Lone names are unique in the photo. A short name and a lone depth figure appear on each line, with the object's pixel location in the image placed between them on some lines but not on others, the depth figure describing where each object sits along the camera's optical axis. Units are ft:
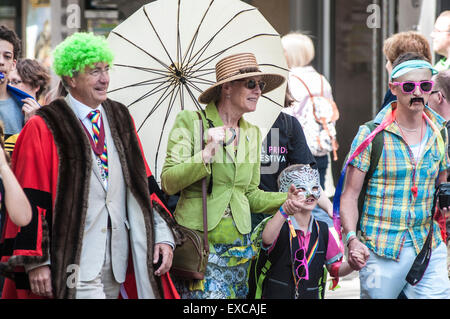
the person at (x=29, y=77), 42.37
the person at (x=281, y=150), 38.14
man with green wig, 28.19
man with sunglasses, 32.45
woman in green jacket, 31.48
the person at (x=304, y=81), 50.11
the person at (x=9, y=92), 35.24
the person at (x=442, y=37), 49.14
